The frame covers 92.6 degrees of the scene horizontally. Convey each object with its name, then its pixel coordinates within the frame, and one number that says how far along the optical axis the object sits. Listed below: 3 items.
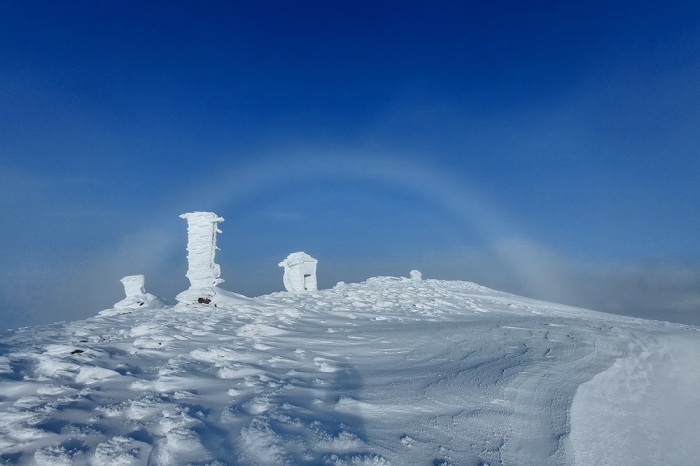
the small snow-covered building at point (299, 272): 22.27
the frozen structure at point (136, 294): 16.86
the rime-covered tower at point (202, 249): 15.83
